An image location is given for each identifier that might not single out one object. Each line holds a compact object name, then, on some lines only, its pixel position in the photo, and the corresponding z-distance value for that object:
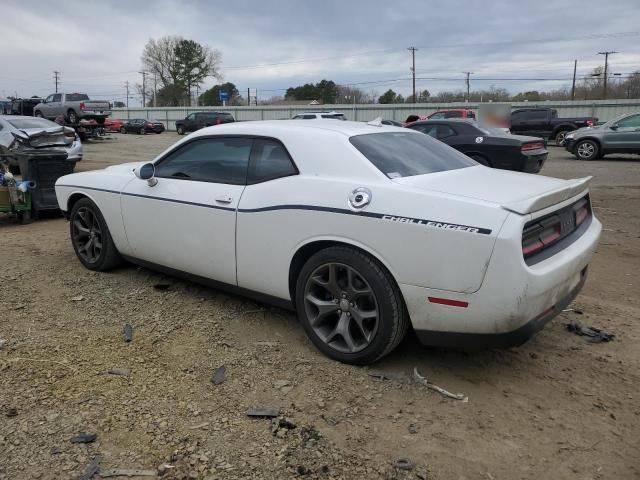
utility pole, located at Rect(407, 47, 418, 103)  69.38
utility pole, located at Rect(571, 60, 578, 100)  65.47
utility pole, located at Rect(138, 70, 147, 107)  80.69
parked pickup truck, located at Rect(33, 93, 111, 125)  28.12
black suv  35.22
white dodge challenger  2.84
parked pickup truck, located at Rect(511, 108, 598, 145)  25.44
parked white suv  26.18
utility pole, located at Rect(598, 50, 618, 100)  60.29
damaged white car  9.75
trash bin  7.78
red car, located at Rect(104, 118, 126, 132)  40.82
